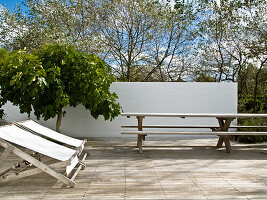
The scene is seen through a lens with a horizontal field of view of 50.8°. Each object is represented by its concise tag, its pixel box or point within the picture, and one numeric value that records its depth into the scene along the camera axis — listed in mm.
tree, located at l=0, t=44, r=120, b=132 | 5734
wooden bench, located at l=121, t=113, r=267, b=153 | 5121
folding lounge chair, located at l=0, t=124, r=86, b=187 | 2986
